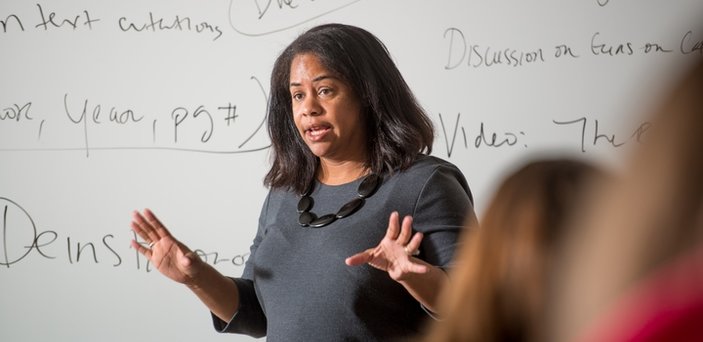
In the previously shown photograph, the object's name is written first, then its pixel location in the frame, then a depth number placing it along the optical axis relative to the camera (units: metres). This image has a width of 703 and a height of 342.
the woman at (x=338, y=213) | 3.83
